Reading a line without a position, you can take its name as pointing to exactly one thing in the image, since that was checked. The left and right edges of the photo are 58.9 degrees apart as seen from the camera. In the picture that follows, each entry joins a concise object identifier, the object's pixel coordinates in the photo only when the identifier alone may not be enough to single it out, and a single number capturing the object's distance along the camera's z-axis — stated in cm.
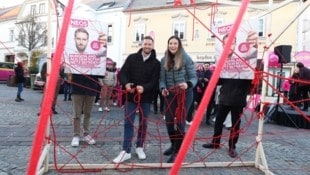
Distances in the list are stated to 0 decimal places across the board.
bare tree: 2480
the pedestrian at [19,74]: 963
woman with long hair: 376
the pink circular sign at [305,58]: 1195
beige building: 1823
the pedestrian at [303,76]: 861
